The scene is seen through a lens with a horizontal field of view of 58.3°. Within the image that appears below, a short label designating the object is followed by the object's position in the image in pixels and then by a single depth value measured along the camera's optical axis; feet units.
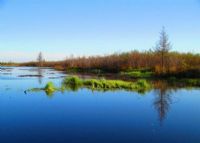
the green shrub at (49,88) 34.17
